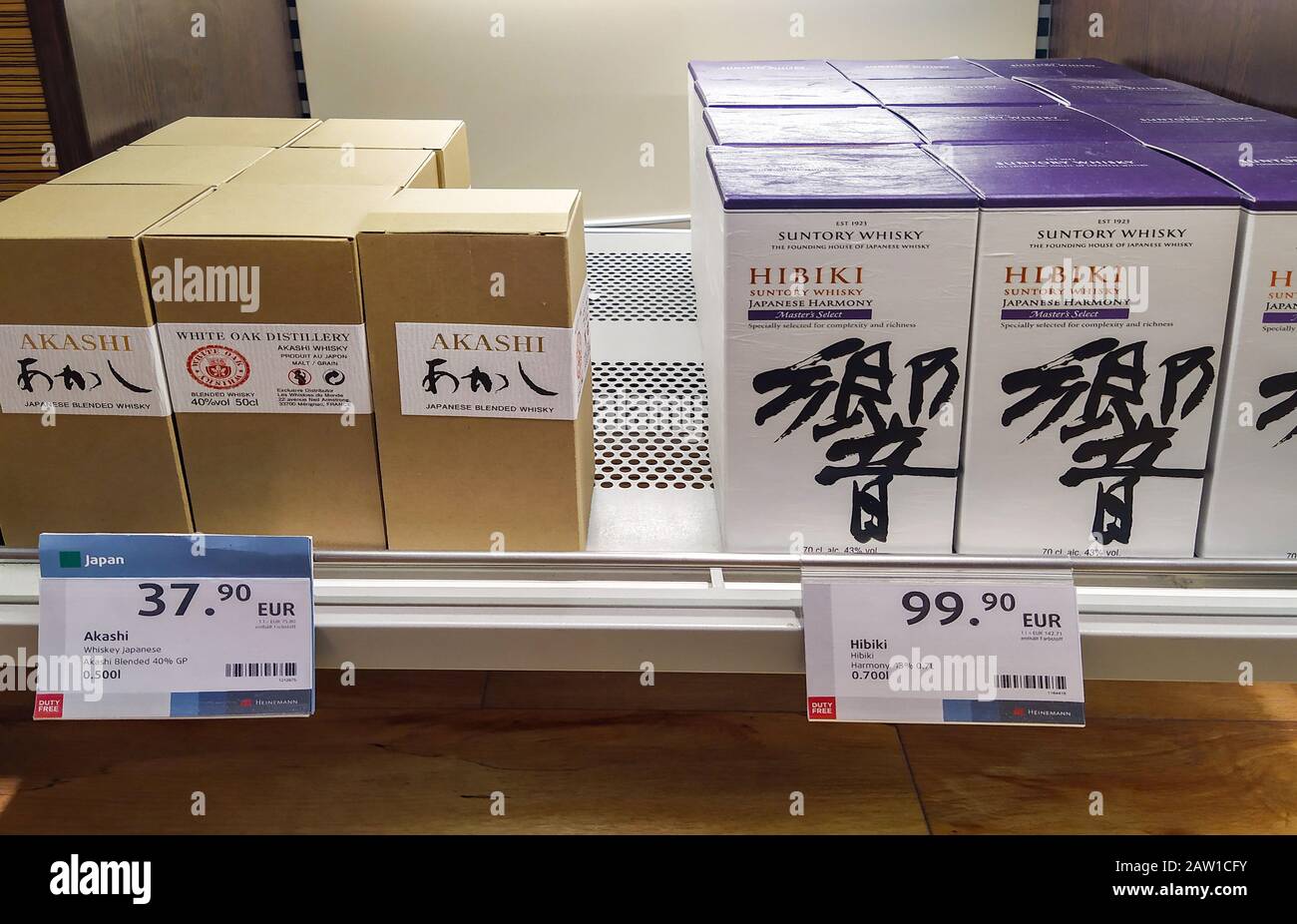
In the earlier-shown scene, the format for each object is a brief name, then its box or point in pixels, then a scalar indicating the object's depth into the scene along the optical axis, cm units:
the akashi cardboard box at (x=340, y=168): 98
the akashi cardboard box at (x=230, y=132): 115
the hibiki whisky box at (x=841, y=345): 72
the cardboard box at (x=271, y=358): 78
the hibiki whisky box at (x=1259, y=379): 71
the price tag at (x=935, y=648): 75
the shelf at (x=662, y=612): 76
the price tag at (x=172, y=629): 76
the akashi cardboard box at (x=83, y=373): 78
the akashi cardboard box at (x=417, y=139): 112
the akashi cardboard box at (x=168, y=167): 95
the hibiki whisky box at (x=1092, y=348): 71
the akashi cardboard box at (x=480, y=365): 77
